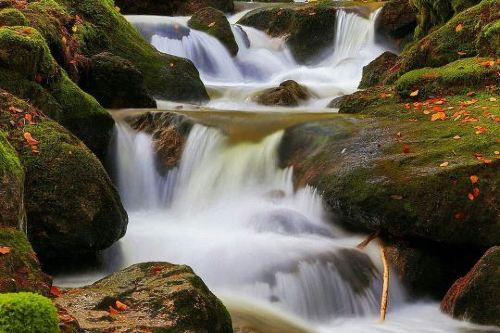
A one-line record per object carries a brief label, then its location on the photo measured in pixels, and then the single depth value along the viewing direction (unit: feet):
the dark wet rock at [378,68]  40.45
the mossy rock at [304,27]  56.53
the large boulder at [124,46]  33.14
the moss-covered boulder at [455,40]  30.81
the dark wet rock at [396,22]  52.54
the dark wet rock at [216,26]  51.13
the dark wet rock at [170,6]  62.39
